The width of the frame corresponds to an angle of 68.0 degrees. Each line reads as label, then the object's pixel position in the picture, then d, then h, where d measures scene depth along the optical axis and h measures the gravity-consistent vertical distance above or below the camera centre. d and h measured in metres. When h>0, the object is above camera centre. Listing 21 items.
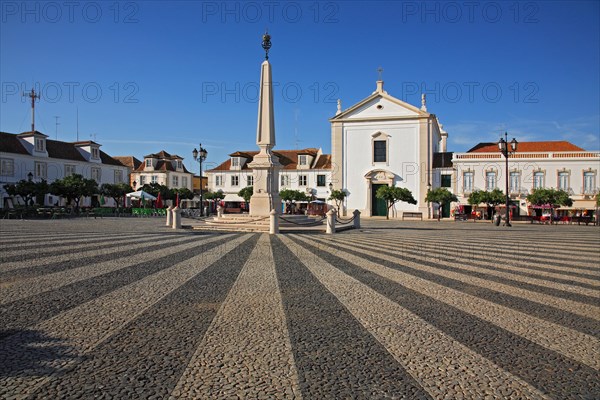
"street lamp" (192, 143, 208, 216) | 32.03 +3.67
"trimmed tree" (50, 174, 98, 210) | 38.75 +1.46
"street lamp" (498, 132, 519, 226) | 26.43 +3.66
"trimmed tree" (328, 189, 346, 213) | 47.70 +0.91
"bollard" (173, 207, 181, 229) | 20.97 -0.64
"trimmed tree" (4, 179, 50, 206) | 36.19 +1.22
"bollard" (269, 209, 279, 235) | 18.86 -0.81
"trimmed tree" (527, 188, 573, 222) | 39.22 +0.82
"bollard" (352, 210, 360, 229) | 24.55 -0.79
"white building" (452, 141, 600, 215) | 43.47 +3.49
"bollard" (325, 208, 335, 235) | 20.11 -0.85
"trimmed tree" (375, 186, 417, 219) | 42.22 +1.09
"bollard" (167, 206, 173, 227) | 22.81 -0.65
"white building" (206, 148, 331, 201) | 55.91 +4.12
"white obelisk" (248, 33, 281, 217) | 22.67 +2.30
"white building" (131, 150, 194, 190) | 64.94 +4.88
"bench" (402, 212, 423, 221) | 42.66 -0.81
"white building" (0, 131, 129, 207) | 44.12 +4.82
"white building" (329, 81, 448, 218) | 46.53 +5.90
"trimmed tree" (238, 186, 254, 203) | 52.62 +1.42
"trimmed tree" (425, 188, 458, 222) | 42.38 +0.93
